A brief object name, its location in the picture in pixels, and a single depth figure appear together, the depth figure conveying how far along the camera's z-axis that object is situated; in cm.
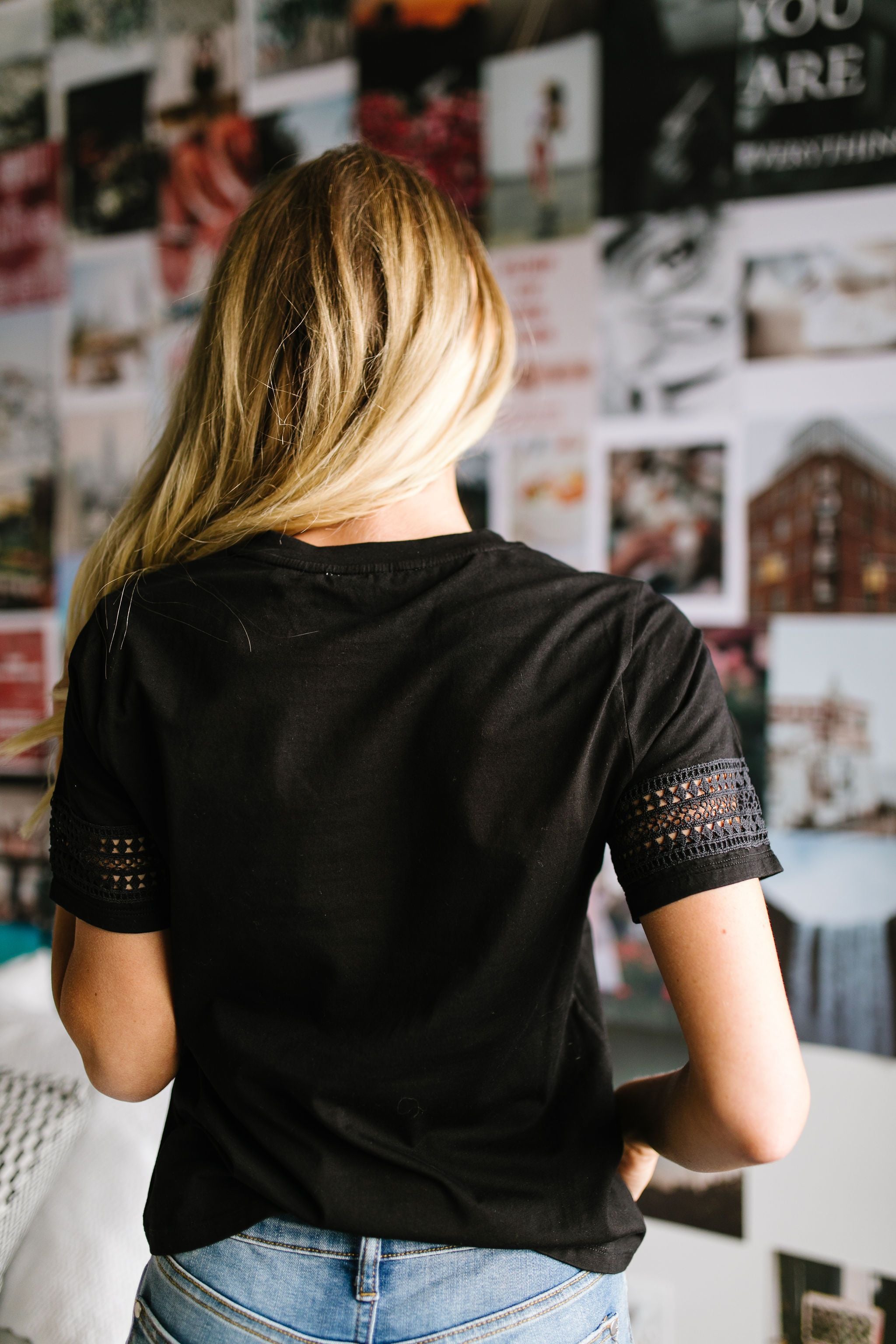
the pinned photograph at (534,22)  146
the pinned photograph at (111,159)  183
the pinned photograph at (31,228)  192
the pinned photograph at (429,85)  154
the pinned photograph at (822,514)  134
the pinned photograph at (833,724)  136
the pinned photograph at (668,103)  139
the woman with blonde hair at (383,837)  61
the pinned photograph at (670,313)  142
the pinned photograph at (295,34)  163
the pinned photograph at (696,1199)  145
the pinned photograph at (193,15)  173
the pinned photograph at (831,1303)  135
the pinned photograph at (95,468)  188
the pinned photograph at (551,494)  154
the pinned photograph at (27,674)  197
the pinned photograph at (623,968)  150
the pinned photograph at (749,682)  143
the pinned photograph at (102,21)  182
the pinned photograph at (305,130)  164
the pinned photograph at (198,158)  174
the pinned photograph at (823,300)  133
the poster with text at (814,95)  131
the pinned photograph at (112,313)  185
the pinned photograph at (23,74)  192
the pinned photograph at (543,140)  148
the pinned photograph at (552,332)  151
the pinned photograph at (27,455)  195
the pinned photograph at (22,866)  195
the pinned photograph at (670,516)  145
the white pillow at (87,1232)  111
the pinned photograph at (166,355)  178
